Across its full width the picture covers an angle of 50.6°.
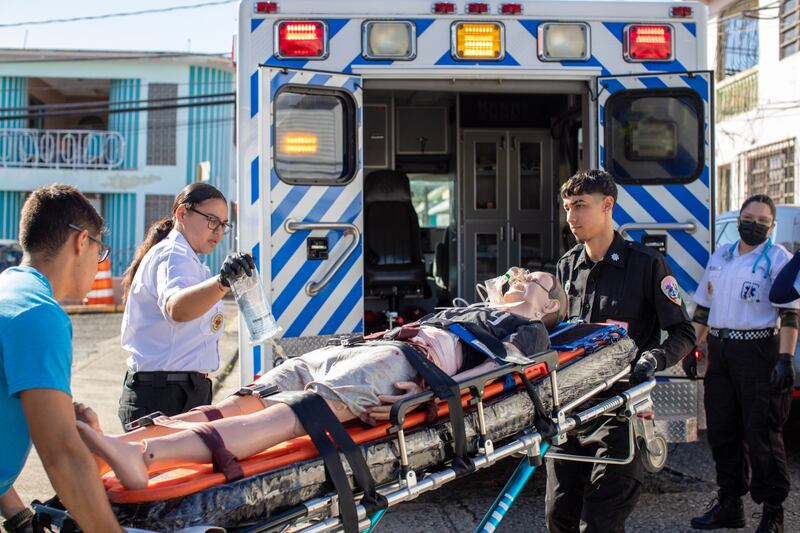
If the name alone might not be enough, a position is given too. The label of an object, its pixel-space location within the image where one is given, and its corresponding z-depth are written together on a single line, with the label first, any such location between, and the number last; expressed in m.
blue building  23.41
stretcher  2.18
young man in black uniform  3.38
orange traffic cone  17.70
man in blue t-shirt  1.89
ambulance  4.81
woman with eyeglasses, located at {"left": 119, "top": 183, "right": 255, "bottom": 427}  3.39
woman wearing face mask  4.53
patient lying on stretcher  2.27
